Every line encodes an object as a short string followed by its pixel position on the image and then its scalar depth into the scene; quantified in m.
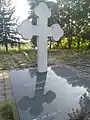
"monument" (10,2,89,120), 1.05
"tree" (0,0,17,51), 5.64
